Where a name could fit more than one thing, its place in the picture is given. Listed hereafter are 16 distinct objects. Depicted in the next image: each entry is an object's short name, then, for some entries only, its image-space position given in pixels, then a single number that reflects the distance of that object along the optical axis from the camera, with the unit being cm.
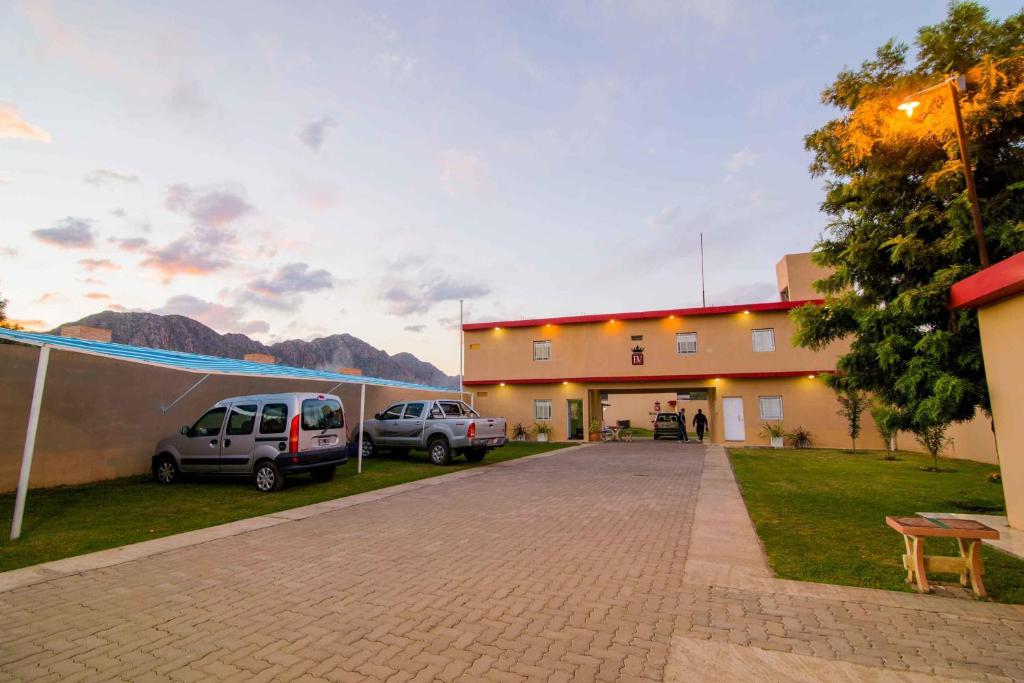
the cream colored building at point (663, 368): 2219
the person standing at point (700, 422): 2653
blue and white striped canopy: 718
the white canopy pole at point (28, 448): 608
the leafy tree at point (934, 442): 1322
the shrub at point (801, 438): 2173
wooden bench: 421
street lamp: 709
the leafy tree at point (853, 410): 1970
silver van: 959
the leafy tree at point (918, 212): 758
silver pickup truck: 1413
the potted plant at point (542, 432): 2545
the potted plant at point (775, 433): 2183
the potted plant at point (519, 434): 2580
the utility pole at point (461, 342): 2787
